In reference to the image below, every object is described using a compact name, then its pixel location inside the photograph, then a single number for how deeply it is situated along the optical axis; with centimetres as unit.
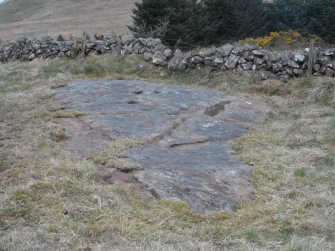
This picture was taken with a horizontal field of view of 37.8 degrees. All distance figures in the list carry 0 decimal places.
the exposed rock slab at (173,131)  570
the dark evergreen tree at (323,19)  1761
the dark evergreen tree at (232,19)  1752
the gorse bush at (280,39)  1469
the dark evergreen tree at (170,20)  1602
